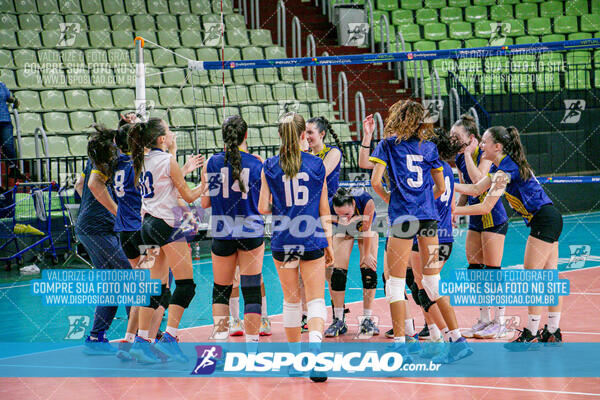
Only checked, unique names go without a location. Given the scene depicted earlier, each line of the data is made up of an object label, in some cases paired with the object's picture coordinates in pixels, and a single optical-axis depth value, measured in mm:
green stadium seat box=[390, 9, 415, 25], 16938
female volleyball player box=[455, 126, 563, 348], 5898
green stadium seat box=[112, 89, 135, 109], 12781
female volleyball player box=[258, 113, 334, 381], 5137
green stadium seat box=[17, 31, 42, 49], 12977
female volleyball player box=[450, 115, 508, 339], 6316
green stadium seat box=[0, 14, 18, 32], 13328
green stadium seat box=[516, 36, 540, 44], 16641
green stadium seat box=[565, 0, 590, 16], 17531
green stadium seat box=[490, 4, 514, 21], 17281
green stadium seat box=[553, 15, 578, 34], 17156
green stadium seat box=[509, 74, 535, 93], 15078
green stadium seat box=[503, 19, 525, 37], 16891
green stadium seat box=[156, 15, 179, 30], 14281
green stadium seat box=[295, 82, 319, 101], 14069
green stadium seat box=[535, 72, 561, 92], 15318
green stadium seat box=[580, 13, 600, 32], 17109
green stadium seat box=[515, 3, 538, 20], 17500
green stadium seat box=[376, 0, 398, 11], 17250
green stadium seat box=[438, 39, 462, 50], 16328
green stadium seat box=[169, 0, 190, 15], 14953
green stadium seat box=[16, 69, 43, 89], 12555
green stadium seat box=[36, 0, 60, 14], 13891
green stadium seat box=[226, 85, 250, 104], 13531
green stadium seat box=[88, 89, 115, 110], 12711
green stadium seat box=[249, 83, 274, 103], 13758
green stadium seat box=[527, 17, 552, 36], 17125
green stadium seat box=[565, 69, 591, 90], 15445
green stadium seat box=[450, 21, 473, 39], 16767
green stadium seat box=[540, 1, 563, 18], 17609
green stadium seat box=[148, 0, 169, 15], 14672
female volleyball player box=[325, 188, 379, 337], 6477
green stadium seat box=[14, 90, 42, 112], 12289
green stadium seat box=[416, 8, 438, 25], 17125
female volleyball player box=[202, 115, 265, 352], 5523
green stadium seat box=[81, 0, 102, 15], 14224
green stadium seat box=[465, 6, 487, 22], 17219
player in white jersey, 5660
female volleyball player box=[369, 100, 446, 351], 5480
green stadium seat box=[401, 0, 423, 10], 17516
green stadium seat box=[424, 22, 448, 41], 16703
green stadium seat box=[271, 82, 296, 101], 13867
